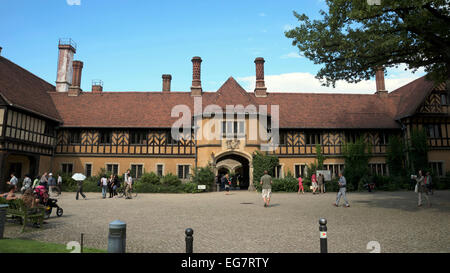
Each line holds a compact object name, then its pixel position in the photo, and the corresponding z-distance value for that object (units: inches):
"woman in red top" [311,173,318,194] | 823.2
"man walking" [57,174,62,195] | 808.3
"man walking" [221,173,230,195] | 887.4
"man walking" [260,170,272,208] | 501.0
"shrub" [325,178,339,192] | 888.5
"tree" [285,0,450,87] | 370.9
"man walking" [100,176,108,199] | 691.4
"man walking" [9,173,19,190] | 583.5
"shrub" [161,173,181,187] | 881.5
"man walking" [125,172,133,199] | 674.2
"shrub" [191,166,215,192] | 868.0
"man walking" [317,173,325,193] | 847.1
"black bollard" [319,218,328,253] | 175.4
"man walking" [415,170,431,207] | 473.1
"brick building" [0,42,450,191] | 920.3
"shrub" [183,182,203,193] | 855.1
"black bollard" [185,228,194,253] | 161.6
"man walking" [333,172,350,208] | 491.5
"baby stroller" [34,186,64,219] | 367.6
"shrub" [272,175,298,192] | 873.5
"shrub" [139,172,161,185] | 887.1
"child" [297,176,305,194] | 829.8
